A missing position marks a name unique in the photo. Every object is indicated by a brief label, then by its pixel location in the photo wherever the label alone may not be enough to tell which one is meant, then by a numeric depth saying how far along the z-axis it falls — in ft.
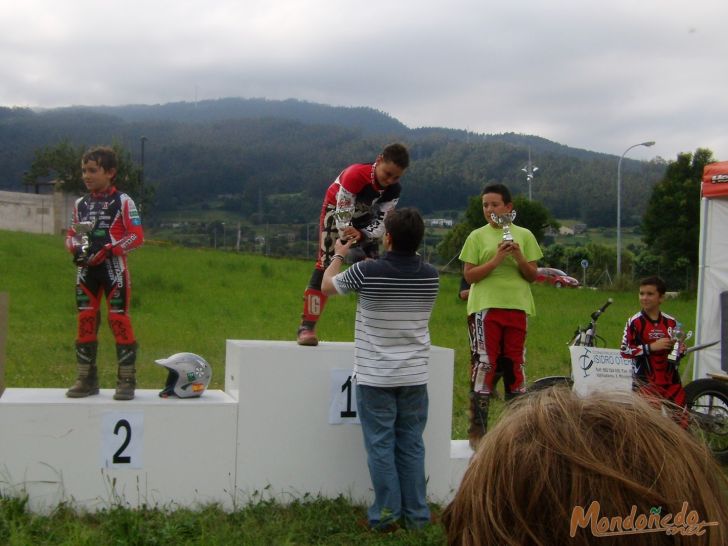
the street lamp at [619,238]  110.63
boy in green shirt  17.40
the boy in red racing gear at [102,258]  15.90
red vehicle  114.62
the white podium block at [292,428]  15.94
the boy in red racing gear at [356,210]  16.81
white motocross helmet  16.10
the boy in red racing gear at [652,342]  20.71
